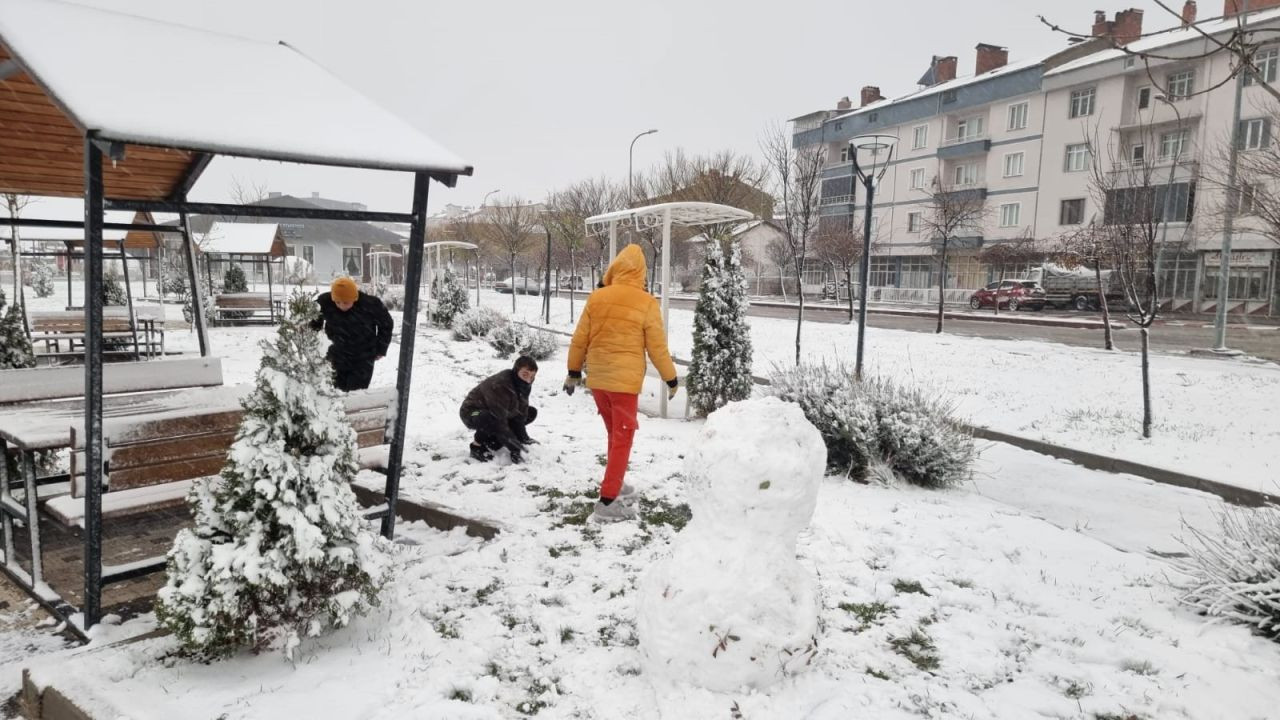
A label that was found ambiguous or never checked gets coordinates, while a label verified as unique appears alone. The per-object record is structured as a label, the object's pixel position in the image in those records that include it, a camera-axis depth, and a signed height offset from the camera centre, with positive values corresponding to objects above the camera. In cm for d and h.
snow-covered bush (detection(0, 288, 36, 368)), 679 -69
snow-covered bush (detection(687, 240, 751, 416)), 848 -48
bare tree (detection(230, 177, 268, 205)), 3759 +473
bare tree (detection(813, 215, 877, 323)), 3556 +314
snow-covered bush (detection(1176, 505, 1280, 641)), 332 -128
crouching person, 612 -104
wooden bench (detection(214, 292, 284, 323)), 1852 -60
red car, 3083 +74
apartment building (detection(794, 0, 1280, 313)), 3041 +873
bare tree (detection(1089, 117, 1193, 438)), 855 +99
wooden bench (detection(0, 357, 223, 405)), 434 -69
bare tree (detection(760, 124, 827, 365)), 1522 +276
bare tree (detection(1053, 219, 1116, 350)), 1209 +130
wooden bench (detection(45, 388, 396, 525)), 309 -85
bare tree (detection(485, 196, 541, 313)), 3206 +357
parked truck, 3050 +115
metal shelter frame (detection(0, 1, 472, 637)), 280 +58
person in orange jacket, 490 -41
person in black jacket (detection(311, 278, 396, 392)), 666 -43
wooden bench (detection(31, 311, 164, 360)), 1163 -92
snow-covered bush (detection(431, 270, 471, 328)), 1991 -36
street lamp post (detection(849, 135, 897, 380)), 898 +199
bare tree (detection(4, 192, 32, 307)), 884 +10
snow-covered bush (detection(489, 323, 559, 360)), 1393 -102
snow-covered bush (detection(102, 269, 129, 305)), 1750 -39
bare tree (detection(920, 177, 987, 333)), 3454 +516
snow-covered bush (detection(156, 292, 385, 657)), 267 -100
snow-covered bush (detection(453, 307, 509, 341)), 1692 -82
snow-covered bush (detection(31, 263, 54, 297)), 2982 -44
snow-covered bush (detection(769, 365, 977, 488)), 595 -110
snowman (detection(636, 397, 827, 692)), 264 -105
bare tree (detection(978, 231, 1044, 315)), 3478 +288
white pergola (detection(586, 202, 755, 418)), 856 +105
